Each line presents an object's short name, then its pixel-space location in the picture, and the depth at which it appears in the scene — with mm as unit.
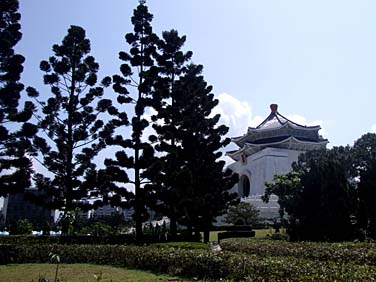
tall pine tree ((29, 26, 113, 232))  19844
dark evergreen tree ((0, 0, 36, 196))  17828
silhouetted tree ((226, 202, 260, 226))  31078
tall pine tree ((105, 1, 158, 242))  20375
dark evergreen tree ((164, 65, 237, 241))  21625
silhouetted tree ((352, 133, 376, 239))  16750
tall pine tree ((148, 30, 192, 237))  20844
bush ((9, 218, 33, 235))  24312
